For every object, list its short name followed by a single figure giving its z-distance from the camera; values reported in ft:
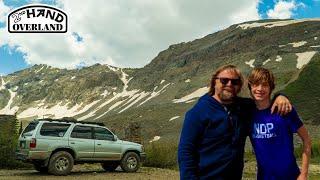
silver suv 36.31
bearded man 9.58
